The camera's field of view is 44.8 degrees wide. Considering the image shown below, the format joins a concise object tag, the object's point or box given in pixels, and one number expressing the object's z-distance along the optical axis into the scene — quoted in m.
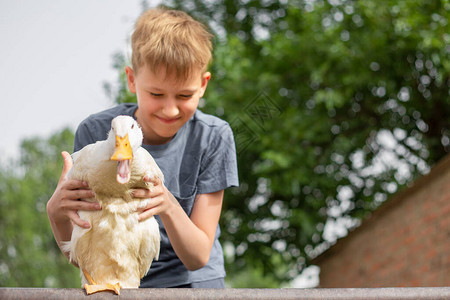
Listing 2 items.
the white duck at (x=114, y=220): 1.30
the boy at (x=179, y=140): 1.56
